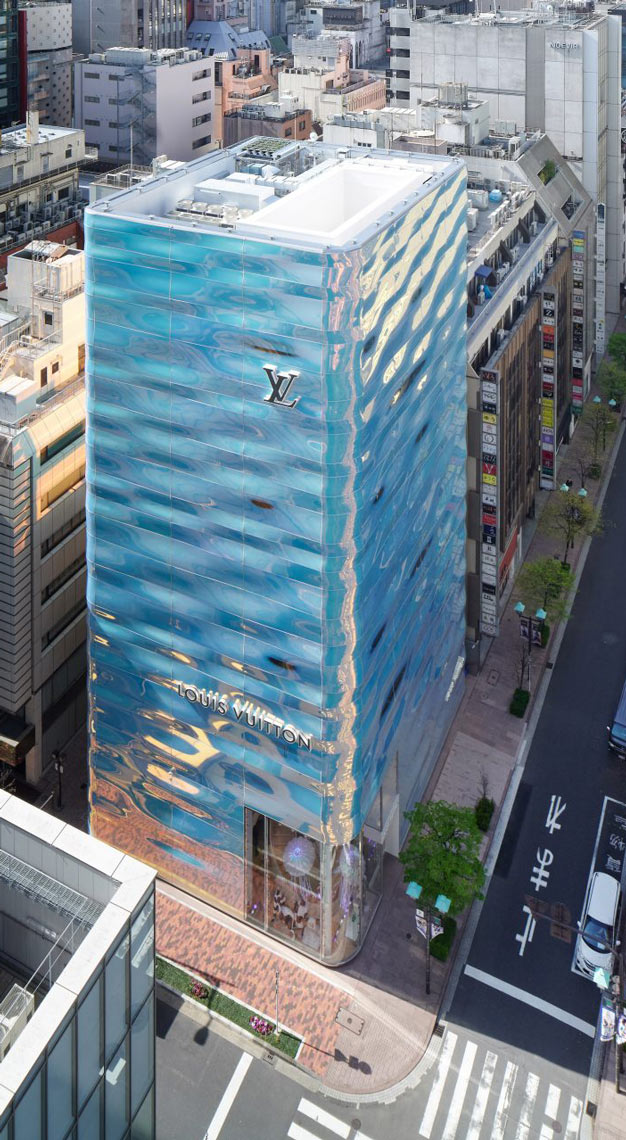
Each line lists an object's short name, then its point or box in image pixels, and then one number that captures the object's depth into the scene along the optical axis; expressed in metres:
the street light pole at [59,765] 99.00
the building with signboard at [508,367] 109.06
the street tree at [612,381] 164.50
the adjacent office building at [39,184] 164.75
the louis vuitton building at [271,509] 69.75
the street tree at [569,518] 132.12
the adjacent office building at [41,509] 90.94
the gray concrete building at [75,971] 42.41
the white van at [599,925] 85.38
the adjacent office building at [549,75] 174.00
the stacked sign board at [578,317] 149.38
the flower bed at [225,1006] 80.12
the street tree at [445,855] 83.81
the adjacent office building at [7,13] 195.75
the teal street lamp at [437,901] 82.50
